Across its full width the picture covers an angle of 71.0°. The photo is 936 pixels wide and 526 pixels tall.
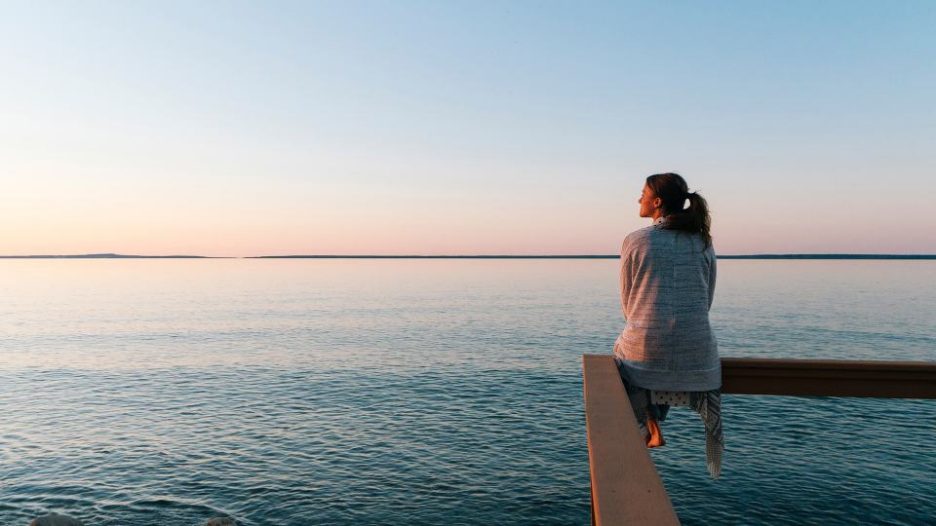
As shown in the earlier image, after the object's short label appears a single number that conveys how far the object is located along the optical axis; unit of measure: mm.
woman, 3966
